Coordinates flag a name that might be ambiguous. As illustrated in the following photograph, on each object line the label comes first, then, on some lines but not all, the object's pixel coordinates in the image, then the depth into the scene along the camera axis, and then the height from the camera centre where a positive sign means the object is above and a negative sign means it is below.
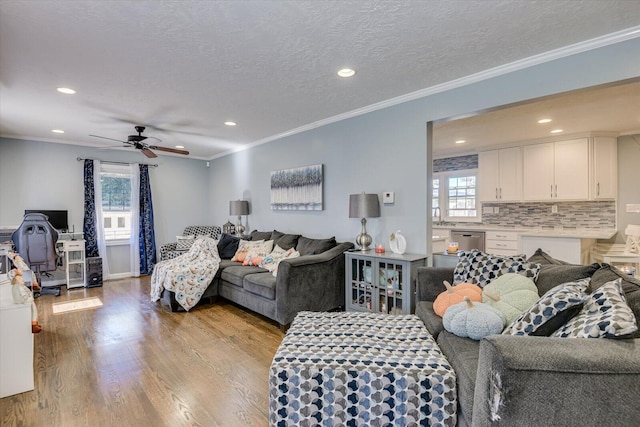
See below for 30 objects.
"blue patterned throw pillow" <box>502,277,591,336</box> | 1.50 -0.49
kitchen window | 6.28 +0.26
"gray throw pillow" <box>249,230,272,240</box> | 5.01 -0.37
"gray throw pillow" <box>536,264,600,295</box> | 1.91 -0.40
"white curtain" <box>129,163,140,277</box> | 6.08 -0.26
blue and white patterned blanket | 1.58 -0.87
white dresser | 2.23 -0.93
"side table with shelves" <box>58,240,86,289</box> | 5.15 -0.77
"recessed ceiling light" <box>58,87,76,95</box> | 3.13 +1.20
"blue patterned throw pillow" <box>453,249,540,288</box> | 2.22 -0.42
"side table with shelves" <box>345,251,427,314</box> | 3.09 -0.72
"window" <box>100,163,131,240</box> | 5.89 +0.23
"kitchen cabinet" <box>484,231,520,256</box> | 5.19 -0.55
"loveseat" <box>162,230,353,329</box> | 3.36 -0.81
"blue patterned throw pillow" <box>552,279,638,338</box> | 1.26 -0.45
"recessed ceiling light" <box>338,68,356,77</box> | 2.76 +1.18
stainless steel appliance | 5.64 -0.53
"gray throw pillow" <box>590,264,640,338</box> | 1.48 -0.38
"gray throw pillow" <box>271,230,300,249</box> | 4.45 -0.40
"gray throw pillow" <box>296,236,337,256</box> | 3.96 -0.43
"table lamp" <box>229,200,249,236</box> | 5.70 +0.08
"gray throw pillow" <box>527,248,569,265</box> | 2.38 -0.38
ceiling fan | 4.47 +0.97
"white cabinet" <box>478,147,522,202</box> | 5.46 +0.58
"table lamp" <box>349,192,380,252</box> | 3.54 +0.01
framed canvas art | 4.47 +0.32
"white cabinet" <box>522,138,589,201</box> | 4.86 +0.58
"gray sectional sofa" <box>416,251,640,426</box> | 1.15 -0.63
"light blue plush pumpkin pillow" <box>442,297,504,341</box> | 1.80 -0.63
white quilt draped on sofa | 4.02 -0.78
